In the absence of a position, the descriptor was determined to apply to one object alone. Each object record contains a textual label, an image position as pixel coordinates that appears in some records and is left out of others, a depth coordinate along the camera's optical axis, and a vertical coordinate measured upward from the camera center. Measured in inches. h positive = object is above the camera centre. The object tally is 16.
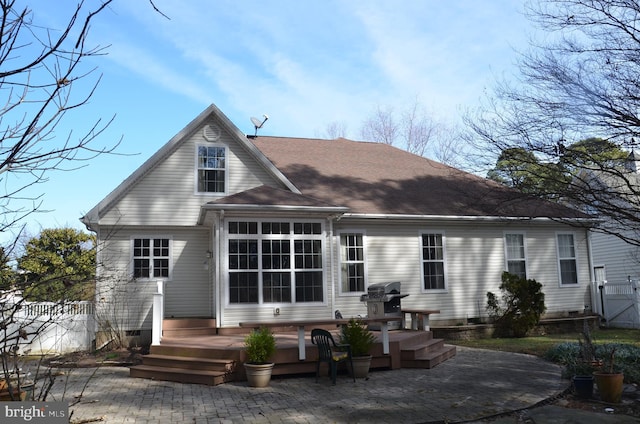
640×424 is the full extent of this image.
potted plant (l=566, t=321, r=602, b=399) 308.8 -59.9
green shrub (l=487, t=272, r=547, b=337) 602.9 -33.6
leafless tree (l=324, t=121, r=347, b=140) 1443.2 +435.1
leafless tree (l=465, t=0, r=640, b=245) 295.0 +91.5
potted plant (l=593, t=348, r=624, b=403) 295.0 -62.6
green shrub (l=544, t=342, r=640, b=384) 343.6 -61.5
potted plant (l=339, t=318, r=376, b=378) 378.0 -46.0
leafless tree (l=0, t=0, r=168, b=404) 99.7 +46.0
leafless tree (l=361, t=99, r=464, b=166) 1333.7 +443.8
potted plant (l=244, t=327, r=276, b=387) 355.6 -49.4
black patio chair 362.9 -49.0
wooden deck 382.0 -56.1
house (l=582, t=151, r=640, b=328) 301.9 +15.1
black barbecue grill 512.4 -17.3
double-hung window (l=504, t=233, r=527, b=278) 676.1 +33.5
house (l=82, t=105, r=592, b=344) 500.4 +50.4
